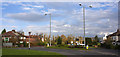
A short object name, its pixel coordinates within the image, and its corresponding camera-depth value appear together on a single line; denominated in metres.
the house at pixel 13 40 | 49.40
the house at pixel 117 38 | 47.08
